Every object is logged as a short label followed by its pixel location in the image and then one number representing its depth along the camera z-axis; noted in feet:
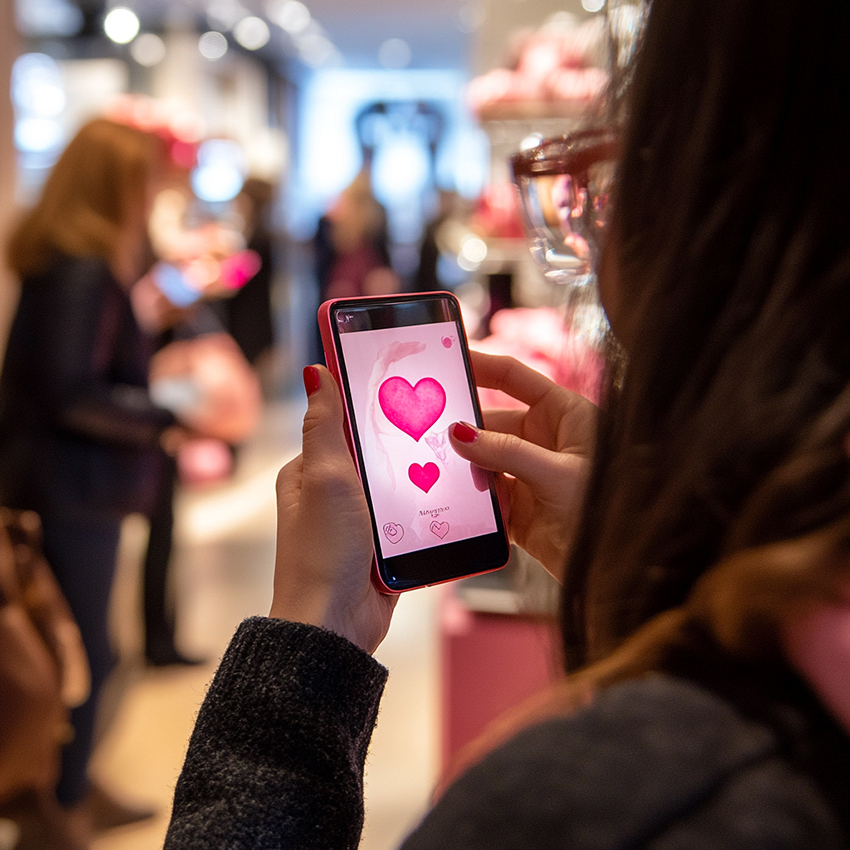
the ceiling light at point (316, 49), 27.81
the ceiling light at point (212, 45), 21.77
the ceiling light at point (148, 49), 19.49
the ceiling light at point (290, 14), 21.99
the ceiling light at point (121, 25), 18.02
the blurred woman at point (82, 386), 5.99
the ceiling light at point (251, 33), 23.68
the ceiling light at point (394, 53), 29.06
